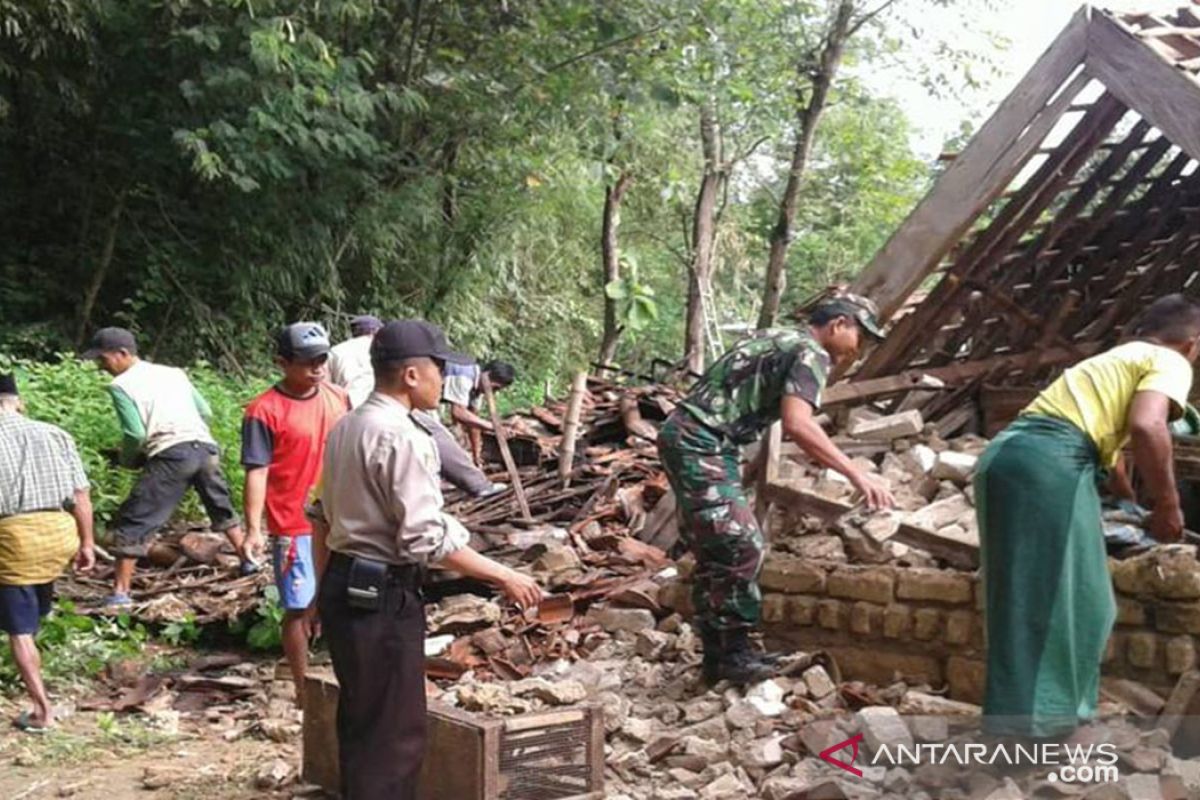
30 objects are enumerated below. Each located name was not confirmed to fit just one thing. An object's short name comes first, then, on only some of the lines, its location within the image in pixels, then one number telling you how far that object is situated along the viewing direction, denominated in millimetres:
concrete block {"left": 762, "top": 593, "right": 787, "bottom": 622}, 5980
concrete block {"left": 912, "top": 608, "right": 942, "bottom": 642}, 5359
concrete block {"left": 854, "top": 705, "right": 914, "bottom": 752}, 4562
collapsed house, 4590
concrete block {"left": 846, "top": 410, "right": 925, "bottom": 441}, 7609
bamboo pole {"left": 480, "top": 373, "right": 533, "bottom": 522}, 9148
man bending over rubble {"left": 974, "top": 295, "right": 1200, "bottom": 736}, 4188
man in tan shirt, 3797
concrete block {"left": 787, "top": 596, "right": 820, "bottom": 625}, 5848
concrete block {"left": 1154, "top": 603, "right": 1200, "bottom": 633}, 4727
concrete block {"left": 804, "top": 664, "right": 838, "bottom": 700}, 5289
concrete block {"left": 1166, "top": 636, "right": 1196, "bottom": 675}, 4711
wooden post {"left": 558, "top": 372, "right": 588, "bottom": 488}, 9938
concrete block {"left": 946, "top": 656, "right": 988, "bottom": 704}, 5191
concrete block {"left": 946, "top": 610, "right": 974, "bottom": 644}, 5266
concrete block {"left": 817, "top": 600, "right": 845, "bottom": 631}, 5719
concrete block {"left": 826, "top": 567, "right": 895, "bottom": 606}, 5570
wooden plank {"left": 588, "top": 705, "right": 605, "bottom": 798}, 4441
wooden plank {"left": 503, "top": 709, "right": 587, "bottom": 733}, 4277
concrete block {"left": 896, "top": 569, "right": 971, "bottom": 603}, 5305
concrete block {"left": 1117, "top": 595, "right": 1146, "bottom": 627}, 4871
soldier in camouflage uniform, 5391
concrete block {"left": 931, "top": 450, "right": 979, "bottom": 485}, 6633
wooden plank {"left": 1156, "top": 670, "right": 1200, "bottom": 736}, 4578
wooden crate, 4191
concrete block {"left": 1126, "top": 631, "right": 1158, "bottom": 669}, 4820
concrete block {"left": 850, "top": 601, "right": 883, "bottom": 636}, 5565
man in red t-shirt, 6047
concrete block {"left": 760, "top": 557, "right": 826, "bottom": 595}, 5852
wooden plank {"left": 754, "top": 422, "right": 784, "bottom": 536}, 6680
